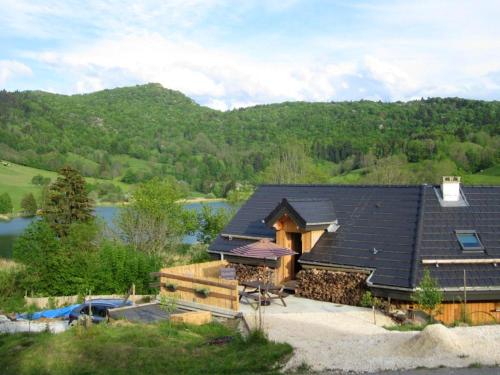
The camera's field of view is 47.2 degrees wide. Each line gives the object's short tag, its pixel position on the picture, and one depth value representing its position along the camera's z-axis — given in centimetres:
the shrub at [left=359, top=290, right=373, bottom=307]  1614
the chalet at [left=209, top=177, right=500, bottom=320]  1571
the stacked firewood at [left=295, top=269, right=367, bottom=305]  1698
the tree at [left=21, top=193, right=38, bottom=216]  8331
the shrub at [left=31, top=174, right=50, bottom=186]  9462
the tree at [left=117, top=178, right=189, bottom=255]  3547
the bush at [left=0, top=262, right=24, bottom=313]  2368
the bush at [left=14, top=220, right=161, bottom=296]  2359
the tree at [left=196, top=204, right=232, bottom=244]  3516
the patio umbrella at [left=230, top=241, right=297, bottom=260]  1838
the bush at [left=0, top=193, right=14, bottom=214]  8294
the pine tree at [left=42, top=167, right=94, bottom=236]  3847
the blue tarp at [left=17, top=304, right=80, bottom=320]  1930
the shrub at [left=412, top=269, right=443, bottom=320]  1430
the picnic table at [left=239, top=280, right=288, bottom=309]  1702
